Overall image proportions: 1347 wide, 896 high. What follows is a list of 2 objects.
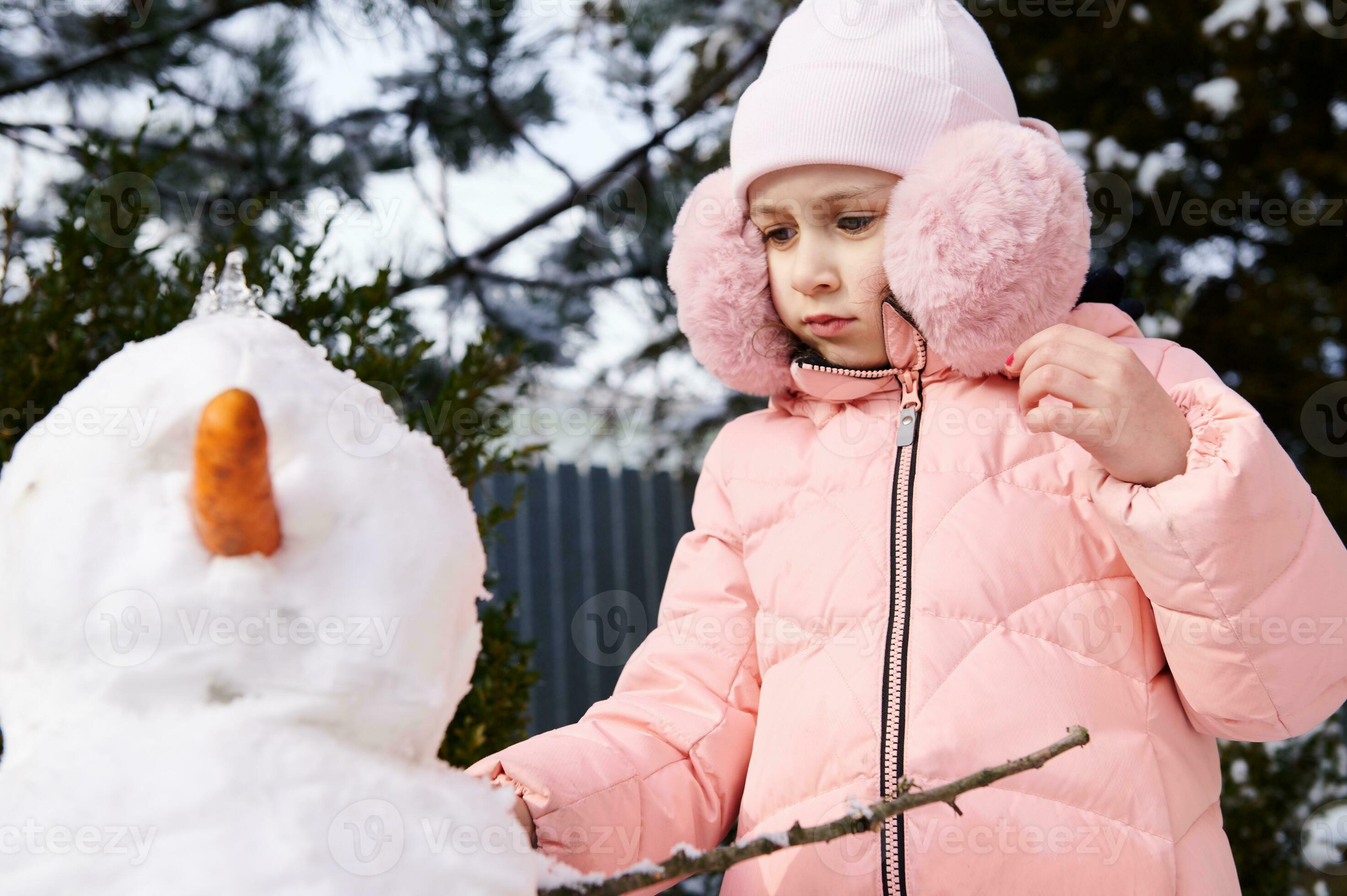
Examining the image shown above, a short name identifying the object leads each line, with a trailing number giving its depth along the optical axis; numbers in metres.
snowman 0.67
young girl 1.26
